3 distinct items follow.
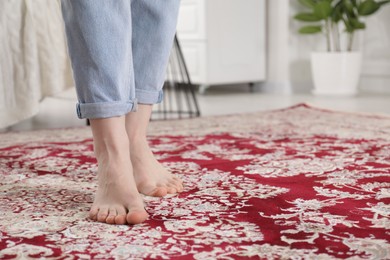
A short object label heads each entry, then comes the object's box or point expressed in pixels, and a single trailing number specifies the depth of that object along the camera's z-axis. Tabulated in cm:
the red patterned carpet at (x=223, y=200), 93
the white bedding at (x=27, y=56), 222
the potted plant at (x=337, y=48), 373
